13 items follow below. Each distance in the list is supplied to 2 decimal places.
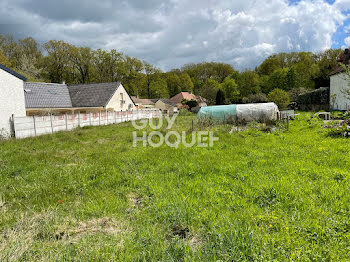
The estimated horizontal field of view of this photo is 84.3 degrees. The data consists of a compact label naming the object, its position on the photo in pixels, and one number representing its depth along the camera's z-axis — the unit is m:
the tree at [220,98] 40.28
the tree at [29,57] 31.55
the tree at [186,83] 60.16
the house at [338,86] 20.60
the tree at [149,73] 49.42
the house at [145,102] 51.39
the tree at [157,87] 52.94
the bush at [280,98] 25.27
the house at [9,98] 11.42
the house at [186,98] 51.96
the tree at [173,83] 61.00
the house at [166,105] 51.20
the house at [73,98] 20.70
